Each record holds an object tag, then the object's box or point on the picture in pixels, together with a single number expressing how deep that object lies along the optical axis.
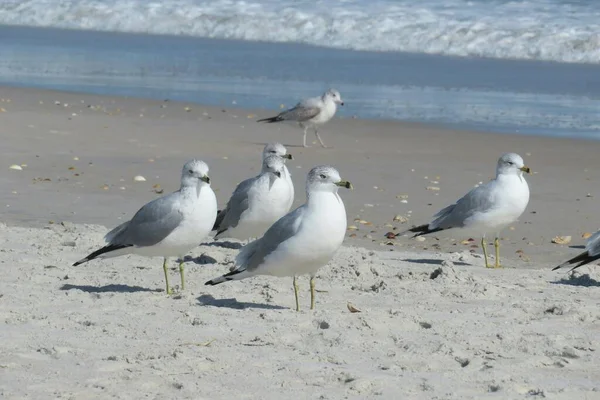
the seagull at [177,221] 13.56
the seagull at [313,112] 28.37
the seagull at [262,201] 16.27
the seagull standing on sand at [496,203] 16.64
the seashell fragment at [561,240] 18.11
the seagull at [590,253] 14.58
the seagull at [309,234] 12.48
